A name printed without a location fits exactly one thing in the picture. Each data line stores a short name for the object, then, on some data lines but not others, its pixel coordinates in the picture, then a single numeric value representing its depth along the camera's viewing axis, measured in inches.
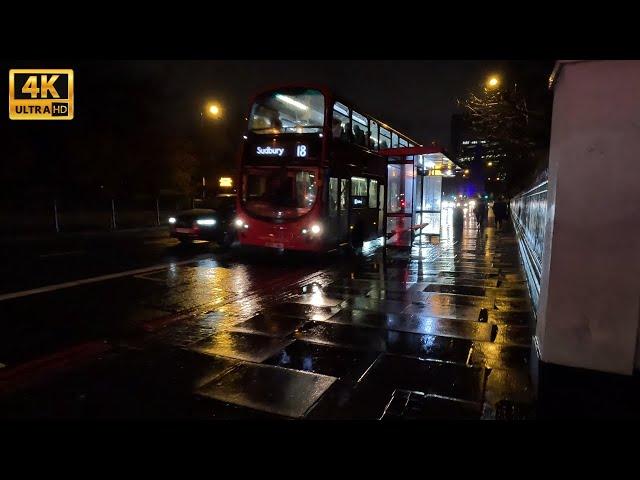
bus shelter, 571.9
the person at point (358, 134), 515.7
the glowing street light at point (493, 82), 634.2
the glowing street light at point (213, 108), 996.1
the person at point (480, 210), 972.9
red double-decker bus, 451.5
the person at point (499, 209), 1060.5
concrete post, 163.9
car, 595.2
